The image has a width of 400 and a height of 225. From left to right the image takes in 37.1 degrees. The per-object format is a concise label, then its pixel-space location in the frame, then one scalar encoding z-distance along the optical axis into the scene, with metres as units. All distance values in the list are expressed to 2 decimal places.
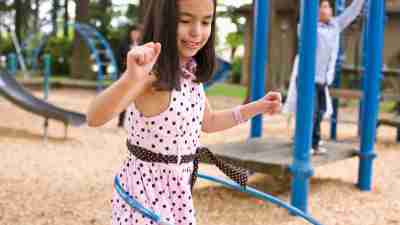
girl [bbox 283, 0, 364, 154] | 6.03
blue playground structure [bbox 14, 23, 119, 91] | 14.94
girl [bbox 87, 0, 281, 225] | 1.92
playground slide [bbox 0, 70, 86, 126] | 8.09
